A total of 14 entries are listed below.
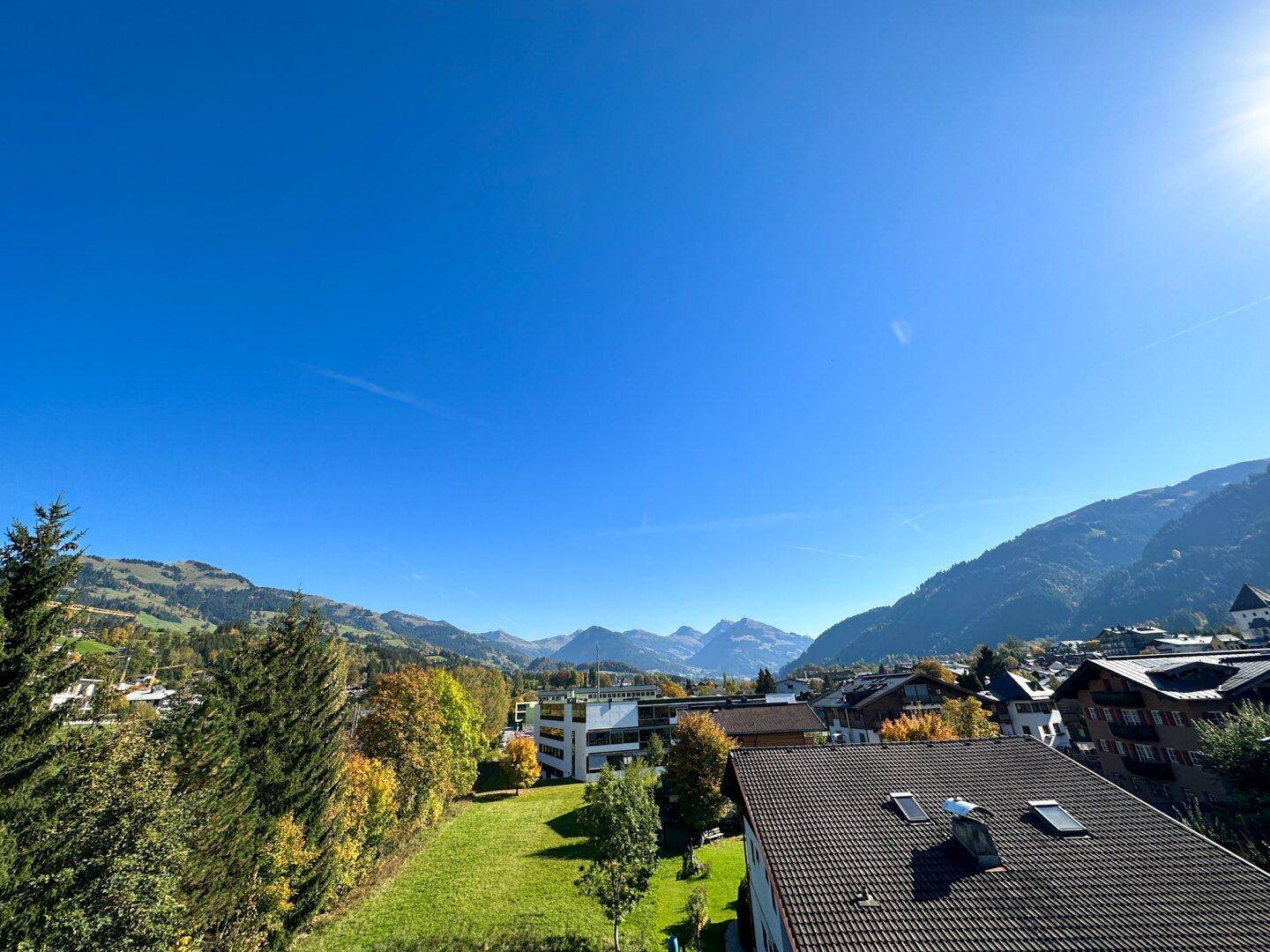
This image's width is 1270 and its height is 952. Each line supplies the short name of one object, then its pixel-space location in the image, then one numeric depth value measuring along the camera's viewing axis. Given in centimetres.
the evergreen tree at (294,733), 2322
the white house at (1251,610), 12250
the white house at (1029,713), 6775
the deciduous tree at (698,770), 4209
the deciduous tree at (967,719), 4834
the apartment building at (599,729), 7288
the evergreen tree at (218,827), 1902
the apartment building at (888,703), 6481
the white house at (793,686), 15000
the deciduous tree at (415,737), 4259
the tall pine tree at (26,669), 1241
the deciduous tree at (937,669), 11300
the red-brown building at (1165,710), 4038
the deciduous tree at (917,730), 3991
